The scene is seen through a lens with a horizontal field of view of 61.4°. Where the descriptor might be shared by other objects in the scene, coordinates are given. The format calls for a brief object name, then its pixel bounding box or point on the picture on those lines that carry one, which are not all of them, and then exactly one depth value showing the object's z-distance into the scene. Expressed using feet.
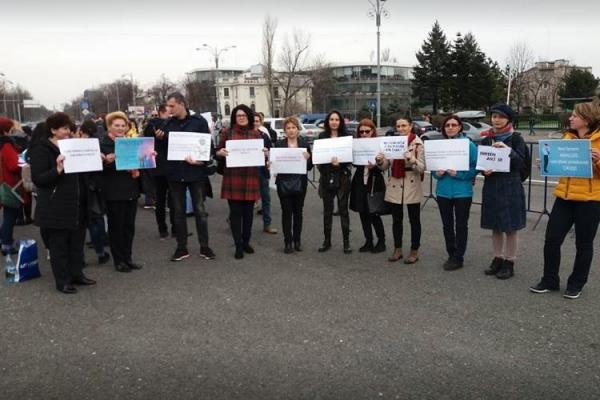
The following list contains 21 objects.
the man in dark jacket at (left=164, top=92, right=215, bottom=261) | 21.94
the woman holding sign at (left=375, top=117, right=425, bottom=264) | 20.72
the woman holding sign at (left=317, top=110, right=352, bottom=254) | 23.02
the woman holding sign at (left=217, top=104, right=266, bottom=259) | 22.66
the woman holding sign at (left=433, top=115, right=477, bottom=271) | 19.93
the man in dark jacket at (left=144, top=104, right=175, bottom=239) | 26.24
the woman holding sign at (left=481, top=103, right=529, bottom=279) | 18.57
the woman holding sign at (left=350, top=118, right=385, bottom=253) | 22.36
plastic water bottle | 20.10
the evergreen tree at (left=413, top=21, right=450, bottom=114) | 210.18
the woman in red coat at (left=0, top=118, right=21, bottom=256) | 23.15
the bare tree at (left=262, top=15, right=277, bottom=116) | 203.82
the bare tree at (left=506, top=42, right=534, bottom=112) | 210.86
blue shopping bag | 20.04
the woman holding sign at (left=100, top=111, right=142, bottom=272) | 20.63
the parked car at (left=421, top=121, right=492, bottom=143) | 87.54
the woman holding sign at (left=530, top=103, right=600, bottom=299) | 16.67
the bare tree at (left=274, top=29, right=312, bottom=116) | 227.61
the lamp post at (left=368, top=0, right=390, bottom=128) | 108.64
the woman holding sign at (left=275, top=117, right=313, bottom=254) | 23.15
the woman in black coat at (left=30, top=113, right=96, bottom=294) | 17.75
